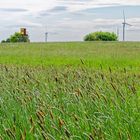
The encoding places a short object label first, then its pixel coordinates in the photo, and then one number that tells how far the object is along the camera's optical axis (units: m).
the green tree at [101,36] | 81.75
